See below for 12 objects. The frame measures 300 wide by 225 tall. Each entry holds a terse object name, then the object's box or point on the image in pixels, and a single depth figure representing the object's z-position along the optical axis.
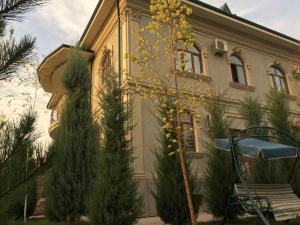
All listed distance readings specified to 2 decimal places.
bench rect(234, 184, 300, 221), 4.71
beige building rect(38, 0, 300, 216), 9.62
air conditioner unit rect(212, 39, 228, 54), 12.26
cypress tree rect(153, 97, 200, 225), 6.32
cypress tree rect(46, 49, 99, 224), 6.90
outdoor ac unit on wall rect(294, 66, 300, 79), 14.49
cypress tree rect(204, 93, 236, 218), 7.07
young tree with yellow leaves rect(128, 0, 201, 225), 5.22
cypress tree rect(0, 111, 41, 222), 2.07
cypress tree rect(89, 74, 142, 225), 5.61
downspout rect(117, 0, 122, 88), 10.56
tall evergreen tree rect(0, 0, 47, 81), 2.22
